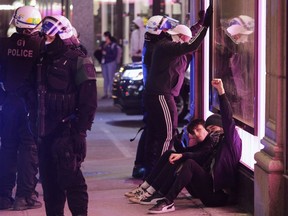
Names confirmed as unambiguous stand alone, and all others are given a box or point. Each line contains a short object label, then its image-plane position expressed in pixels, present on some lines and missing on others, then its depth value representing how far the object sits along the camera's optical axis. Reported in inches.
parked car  1248.8
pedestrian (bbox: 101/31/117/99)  1701.5
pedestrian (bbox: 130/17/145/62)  1811.0
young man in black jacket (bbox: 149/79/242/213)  632.4
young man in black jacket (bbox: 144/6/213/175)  720.7
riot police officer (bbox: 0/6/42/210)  663.1
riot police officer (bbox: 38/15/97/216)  551.2
